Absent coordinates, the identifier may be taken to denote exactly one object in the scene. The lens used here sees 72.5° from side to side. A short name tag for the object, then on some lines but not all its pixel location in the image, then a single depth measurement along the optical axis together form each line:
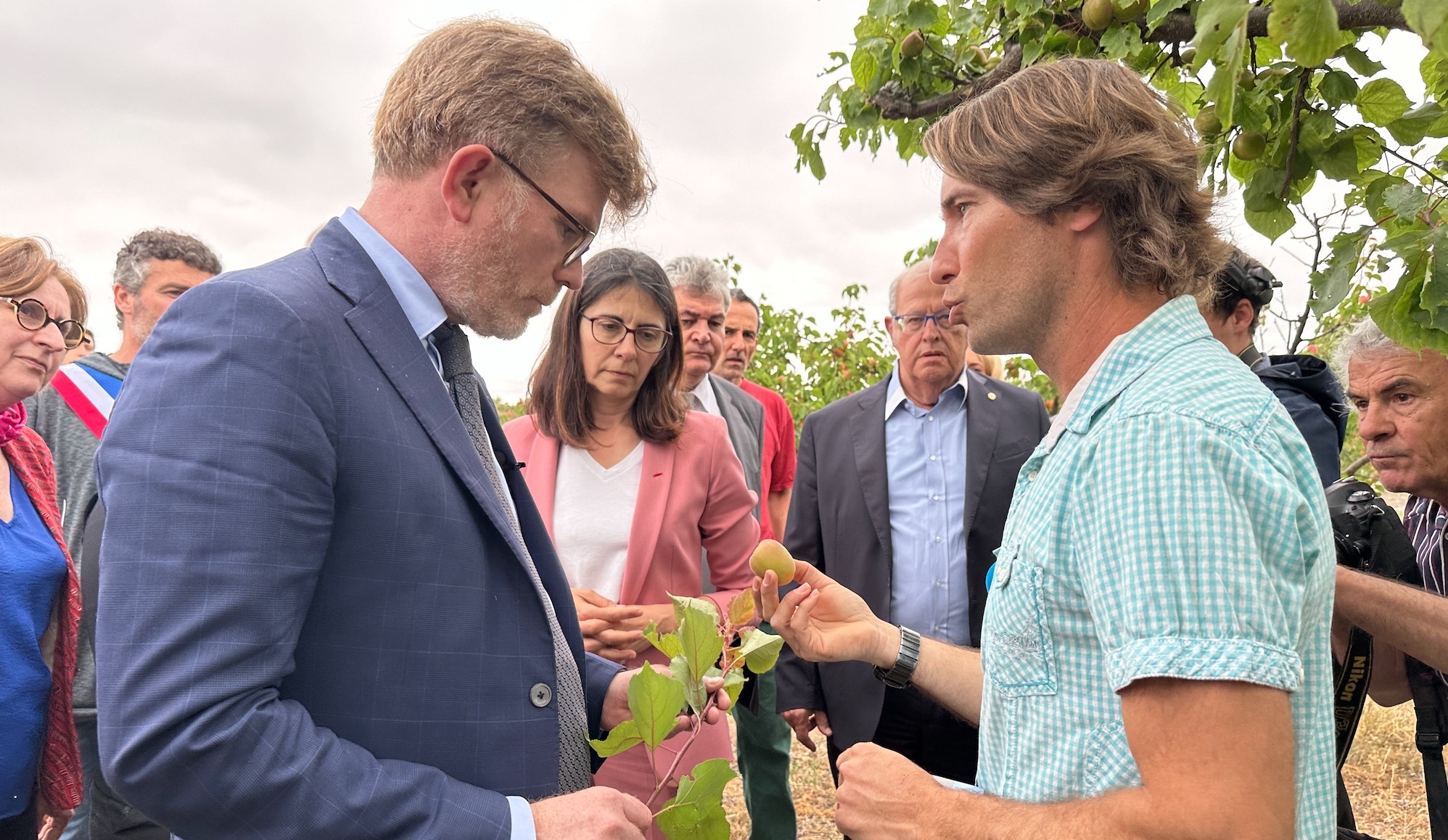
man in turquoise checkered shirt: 1.17
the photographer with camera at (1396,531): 2.24
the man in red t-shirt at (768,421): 5.35
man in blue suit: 1.26
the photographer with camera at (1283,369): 3.01
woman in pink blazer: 3.25
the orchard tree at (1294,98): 1.21
